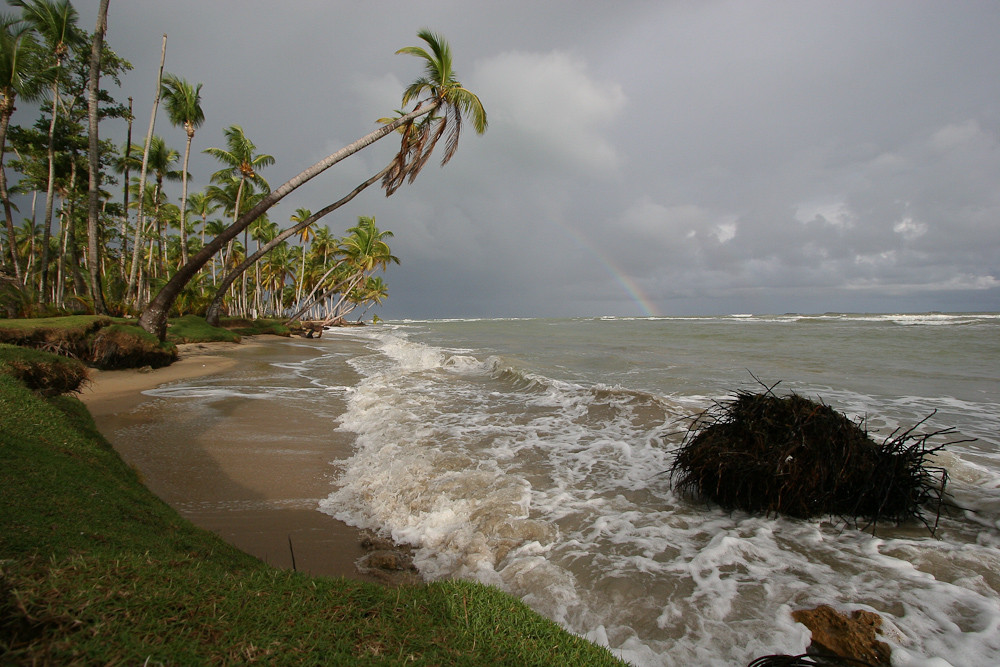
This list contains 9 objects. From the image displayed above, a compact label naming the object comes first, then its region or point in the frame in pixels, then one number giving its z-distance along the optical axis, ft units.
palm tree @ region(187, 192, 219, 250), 131.54
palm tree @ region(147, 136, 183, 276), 91.91
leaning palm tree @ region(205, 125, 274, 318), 96.37
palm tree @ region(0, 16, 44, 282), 55.26
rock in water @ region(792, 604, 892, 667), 7.49
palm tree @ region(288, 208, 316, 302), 146.67
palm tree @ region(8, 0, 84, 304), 55.62
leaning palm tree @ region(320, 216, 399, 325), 130.21
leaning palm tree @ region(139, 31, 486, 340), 44.60
